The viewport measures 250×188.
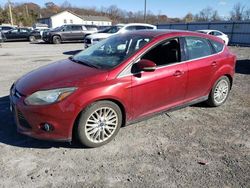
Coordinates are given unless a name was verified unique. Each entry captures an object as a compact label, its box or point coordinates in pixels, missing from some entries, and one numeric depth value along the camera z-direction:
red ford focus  2.53
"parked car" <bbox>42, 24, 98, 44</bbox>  16.89
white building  52.94
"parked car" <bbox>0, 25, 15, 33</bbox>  18.71
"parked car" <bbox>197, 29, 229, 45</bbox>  15.14
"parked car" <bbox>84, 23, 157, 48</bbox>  11.16
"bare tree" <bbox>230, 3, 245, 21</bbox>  42.51
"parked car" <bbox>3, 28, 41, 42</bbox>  18.35
